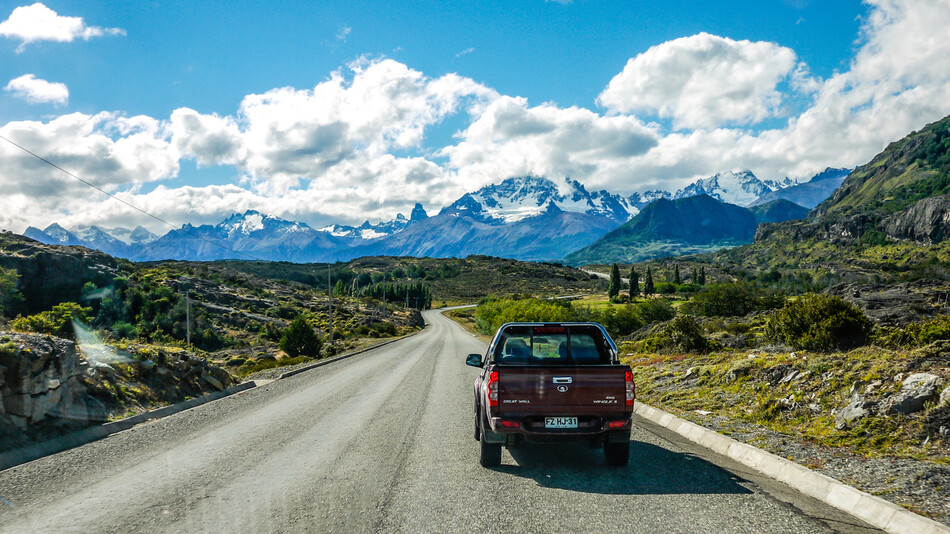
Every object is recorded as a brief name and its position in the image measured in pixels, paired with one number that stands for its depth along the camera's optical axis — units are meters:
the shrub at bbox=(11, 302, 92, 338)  14.16
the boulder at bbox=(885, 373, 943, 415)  7.70
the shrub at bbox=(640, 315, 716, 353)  20.86
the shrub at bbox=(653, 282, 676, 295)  149.38
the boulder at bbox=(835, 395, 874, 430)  8.30
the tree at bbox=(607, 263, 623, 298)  134.62
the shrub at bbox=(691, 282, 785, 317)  53.04
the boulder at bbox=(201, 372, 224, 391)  17.09
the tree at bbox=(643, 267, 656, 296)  141.88
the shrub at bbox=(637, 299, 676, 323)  57.50
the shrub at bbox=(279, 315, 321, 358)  41.81
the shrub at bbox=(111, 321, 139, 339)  50.98
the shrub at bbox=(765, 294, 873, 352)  12.73
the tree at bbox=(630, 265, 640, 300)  135.38
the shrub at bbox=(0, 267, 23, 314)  44.08
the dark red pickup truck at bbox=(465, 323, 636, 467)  7.07
